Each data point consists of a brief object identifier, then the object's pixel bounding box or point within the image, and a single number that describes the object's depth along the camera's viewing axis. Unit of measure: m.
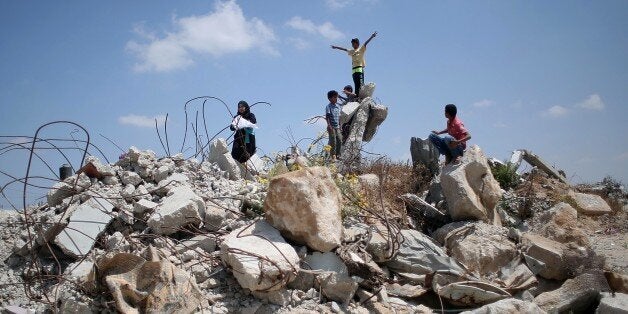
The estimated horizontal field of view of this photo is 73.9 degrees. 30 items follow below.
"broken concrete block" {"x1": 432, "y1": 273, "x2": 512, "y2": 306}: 4.32
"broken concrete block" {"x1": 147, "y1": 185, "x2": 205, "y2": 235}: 4.28
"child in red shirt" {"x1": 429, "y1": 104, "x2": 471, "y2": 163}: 6.64
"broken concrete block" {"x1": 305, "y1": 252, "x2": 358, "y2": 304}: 4.00
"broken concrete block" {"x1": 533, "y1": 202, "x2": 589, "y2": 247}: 6.10
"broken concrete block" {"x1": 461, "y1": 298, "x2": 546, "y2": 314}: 3.74
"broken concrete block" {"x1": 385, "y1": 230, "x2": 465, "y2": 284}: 4.66
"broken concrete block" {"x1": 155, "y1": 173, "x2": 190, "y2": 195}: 5.11
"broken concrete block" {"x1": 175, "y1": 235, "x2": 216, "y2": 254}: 4.17
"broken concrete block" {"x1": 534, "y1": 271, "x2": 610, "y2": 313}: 4.42
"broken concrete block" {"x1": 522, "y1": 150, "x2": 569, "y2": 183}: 11.04
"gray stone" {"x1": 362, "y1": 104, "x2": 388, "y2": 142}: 10.59
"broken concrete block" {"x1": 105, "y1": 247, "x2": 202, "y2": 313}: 3.24
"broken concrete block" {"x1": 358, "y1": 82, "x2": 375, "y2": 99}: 10.68
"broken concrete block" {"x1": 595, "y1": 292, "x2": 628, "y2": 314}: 4.05
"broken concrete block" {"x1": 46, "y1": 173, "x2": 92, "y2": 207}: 4.98
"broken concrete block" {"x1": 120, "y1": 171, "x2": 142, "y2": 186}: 5.25
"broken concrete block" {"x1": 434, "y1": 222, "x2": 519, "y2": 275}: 5.26
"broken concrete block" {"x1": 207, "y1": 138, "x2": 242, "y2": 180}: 6.60
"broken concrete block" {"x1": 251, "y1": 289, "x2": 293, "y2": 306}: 3.71
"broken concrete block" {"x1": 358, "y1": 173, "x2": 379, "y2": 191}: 6.77
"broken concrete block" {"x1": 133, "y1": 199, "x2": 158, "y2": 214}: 4.55
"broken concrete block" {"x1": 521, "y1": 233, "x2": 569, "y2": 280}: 5.04
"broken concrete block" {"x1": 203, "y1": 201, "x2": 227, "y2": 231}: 4.52
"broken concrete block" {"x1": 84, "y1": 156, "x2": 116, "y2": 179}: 5.22
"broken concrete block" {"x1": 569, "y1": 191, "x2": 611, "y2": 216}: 8.98
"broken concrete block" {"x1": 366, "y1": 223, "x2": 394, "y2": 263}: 4.60
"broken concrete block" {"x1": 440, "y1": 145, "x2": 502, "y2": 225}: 6.08
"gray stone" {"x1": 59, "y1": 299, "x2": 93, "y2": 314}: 3.24
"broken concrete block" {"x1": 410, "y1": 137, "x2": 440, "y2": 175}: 8.72
